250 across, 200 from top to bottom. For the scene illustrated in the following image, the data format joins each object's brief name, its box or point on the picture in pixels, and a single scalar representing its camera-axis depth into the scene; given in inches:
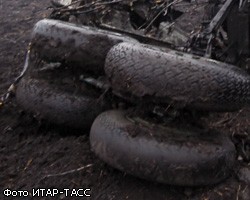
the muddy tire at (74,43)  135.9
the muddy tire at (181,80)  107.1
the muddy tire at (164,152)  106.0
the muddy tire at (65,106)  136.8
